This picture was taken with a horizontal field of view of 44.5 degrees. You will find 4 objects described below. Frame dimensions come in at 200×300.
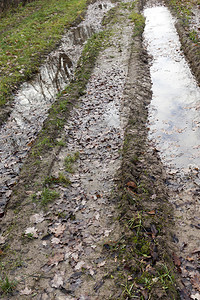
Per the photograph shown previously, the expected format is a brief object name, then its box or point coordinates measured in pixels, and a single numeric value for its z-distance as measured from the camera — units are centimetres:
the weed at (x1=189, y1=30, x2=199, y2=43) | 1107
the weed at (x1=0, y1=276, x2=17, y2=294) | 341
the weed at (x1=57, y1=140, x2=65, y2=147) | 634
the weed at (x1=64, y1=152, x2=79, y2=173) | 561
